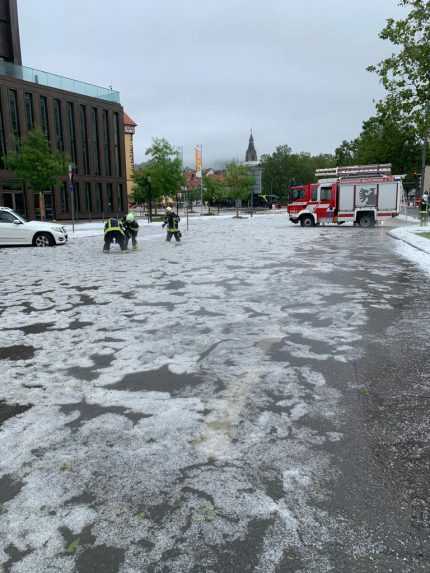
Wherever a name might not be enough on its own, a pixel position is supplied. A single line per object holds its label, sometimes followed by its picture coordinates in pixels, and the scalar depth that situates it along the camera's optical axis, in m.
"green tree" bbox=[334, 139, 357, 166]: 81.03
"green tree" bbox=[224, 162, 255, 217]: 61.72
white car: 19.21
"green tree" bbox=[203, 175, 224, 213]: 81.07
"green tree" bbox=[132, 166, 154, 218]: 46.66
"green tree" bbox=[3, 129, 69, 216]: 32.22
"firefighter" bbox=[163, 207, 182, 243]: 21.16
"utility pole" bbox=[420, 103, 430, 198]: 18.98
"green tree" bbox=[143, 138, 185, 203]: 46.59
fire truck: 30.62
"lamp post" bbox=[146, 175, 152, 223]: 46.08
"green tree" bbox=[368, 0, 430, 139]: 18.69
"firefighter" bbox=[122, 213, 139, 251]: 18.11
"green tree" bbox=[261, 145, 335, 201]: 114.31
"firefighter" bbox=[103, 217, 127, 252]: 17.34
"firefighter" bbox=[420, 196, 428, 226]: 28.58
